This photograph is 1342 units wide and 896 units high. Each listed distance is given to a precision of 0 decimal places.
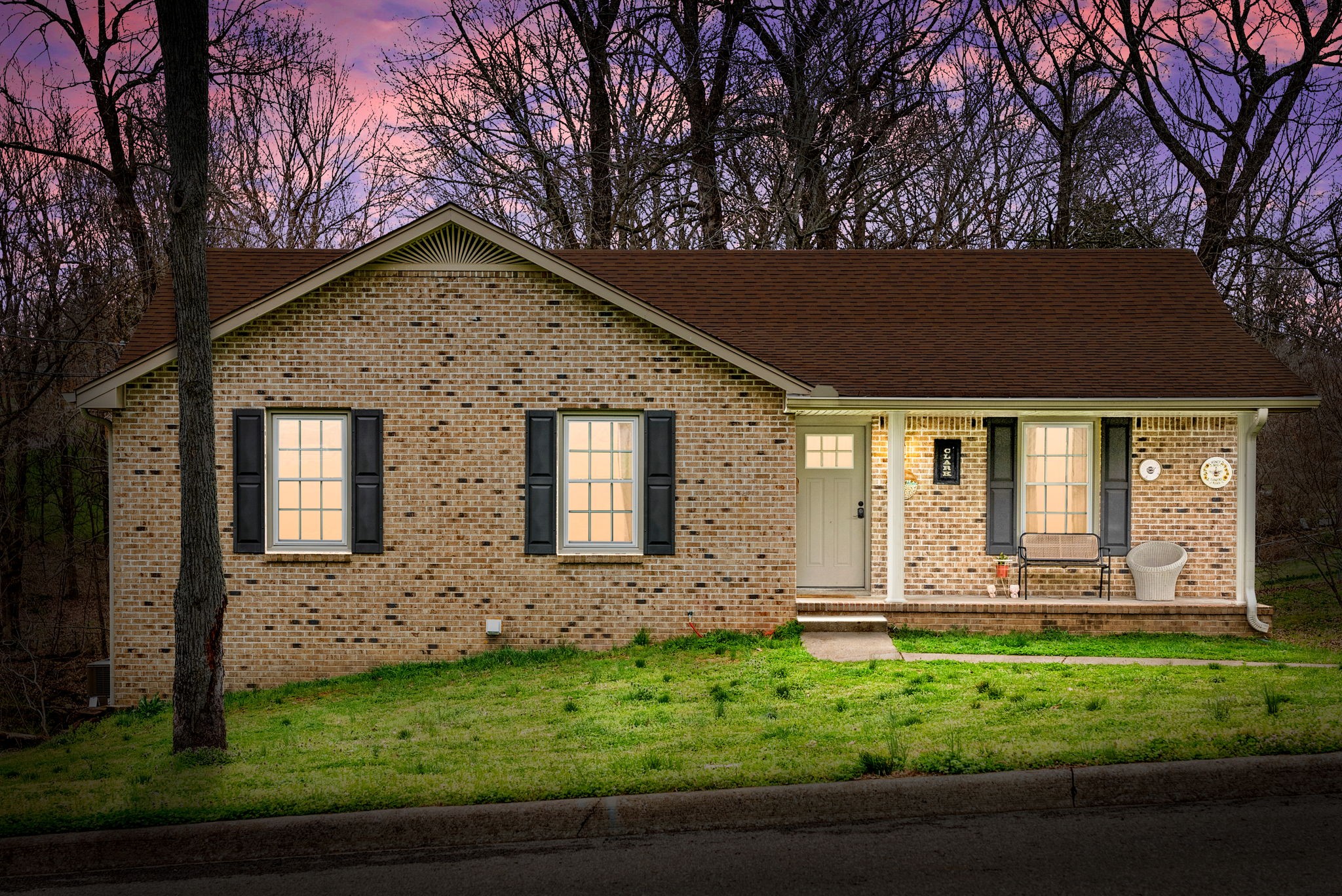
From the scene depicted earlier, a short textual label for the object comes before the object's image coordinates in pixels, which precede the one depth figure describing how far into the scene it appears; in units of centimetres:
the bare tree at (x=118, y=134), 1958
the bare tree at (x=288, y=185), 2297
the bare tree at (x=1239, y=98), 2081
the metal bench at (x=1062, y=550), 1236
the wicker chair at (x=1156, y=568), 1211
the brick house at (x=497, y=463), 1123
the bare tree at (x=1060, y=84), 2361
